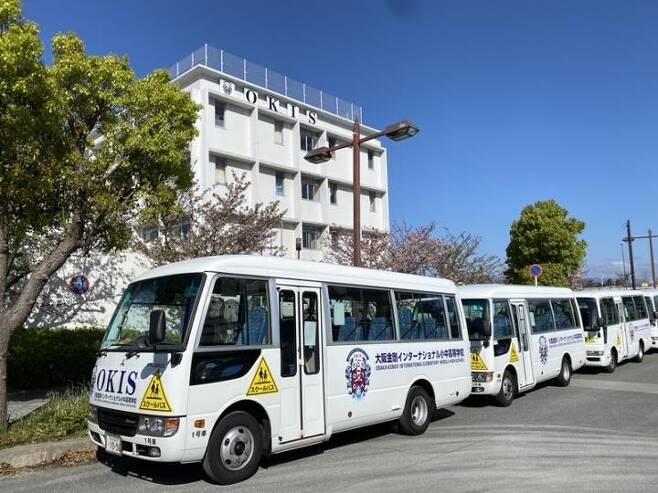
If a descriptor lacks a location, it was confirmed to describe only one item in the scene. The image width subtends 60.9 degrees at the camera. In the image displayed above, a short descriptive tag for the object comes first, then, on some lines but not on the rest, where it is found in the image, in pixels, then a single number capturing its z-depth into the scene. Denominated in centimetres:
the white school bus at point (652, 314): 2120
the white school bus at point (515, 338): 1080
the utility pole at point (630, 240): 4292
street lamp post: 1309
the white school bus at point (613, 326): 1587
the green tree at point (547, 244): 3238
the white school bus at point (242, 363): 584
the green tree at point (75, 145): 795
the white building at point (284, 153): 3048
